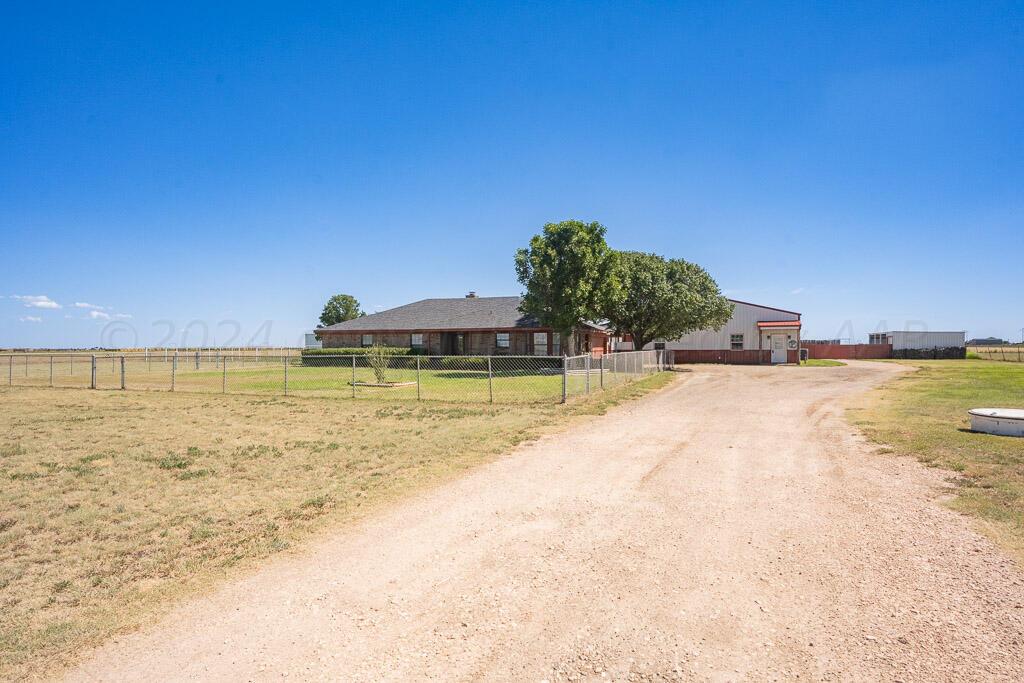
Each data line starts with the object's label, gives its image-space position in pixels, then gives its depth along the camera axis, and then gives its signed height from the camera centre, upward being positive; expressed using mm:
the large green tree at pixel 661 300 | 36062 +3244
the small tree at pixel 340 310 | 78062 +5591
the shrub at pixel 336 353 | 38094 -288
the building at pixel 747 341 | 44719 +708
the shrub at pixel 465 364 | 34656 -953
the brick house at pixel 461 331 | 37875 +1303
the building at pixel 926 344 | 52812 +559
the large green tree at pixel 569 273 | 31094 +4293
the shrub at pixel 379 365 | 23891 -681
